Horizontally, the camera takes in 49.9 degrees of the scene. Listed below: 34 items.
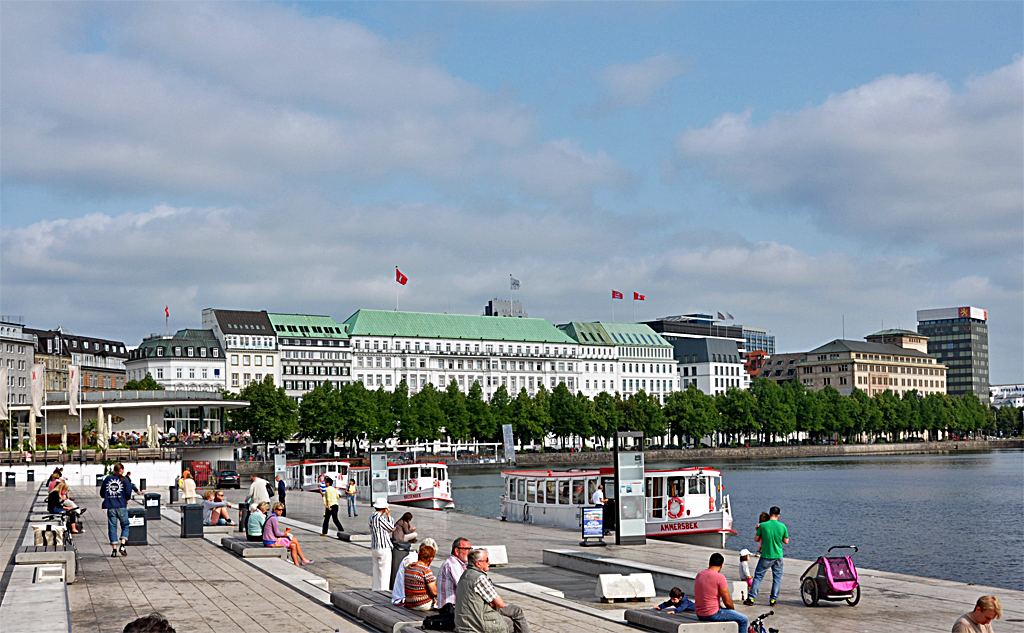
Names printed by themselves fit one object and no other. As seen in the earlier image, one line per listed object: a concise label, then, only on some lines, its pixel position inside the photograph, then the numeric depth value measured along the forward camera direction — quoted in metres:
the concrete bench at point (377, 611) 15.52
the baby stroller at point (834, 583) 21.62
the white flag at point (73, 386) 74.31
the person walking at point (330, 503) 35.75
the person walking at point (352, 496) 52.00
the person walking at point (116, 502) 25.08
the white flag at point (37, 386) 71.75
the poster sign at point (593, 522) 34.00
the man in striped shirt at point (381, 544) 19.97
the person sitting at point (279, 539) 26.27
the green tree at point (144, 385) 138.88
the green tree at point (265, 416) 130.62
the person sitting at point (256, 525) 28.06
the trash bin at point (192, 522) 31.53
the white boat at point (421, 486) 62.44
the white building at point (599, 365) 194.62
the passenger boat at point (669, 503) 41.19
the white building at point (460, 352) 174.25
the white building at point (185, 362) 160.00
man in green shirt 21.97
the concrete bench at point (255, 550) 25.45
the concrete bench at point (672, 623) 16.27
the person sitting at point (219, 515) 35.12
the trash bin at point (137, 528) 28.37
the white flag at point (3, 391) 63.09
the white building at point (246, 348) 163.25
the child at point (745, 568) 22.53
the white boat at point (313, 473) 77.31
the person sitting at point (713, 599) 16.80
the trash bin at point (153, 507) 36.50
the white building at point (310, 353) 166.50
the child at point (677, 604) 18.47
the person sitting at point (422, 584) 16.59
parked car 80.25
